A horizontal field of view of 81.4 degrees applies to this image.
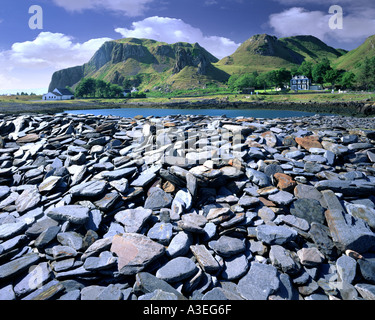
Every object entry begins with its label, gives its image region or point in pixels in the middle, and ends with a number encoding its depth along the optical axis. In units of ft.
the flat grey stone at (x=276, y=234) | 12.39
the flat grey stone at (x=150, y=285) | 9.88
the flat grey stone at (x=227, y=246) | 12.00
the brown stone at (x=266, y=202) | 15.33
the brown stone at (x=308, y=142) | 22.54
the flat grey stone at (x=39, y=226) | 13.25
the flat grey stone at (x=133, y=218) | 13.45
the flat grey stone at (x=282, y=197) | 15.03
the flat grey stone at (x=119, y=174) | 17.76
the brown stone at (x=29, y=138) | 27.66
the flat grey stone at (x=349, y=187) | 15.53
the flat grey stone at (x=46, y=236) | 12.41
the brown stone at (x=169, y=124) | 29.12
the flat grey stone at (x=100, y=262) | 10.85
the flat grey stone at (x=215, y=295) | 9.88
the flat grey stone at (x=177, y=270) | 10.39
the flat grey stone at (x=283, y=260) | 10.97
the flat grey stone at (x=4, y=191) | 18.21
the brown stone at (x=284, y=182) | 16.37
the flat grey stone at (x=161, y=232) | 12.54
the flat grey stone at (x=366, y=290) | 9.88
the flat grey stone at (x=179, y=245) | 11.77
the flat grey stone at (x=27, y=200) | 16.19
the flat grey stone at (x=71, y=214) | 13.55
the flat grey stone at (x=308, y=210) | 14.11
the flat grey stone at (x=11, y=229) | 13.24
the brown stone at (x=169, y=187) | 16.81
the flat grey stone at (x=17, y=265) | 10.75
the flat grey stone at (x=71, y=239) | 12.28
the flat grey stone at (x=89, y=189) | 15.89
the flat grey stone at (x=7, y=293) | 9.85
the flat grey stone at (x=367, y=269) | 10.77
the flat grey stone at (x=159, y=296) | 9.44
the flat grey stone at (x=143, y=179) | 17.03
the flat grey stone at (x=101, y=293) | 9.65
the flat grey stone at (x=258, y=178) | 16.94
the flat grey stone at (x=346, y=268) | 10.78
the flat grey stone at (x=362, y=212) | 13.64
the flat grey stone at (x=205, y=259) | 11.12
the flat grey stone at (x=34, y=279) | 10.23
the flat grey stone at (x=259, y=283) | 9.97
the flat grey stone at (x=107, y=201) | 15.03
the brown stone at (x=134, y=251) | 10.76
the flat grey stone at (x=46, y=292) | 9.77
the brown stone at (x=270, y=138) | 23.70
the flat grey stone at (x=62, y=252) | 11.68
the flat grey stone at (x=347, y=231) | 11.93
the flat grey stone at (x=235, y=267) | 11.10
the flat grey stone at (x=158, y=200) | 15.57
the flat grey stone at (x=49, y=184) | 17.65
